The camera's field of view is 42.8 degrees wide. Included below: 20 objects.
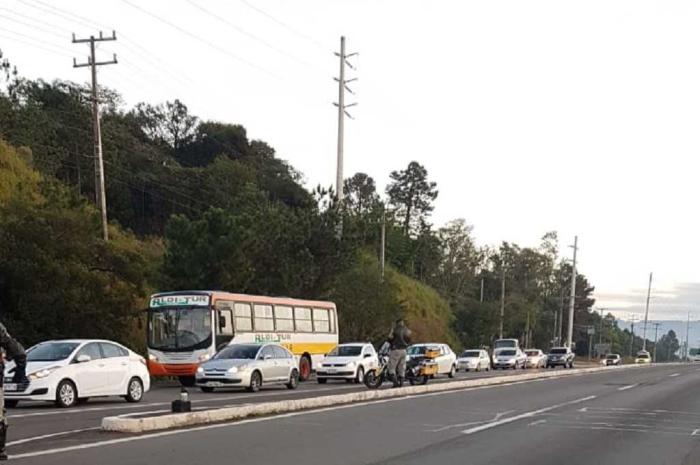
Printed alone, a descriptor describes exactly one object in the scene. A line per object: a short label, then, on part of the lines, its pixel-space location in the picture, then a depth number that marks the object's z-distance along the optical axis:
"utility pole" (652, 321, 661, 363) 168.25
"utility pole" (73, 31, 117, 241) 38.03
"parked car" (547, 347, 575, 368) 68.44
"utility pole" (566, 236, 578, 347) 83.65
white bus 30.53
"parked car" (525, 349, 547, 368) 67.22
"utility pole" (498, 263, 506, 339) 90.93
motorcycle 27.73
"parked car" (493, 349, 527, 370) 62.06
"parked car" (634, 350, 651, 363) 100.22
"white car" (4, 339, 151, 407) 19.36
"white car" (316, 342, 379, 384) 32.38
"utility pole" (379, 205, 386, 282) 53.85
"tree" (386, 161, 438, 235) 105.56
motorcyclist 25.88
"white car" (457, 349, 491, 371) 55.00
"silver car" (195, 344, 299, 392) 25.94
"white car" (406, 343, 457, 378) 39.28
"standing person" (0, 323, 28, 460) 10.27
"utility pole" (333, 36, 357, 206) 49.69
